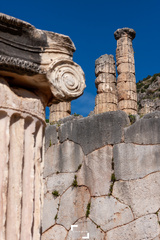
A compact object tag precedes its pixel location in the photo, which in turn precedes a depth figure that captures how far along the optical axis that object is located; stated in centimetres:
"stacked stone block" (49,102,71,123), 1334
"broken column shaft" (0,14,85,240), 257
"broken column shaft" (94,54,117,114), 1338
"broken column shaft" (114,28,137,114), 1409
